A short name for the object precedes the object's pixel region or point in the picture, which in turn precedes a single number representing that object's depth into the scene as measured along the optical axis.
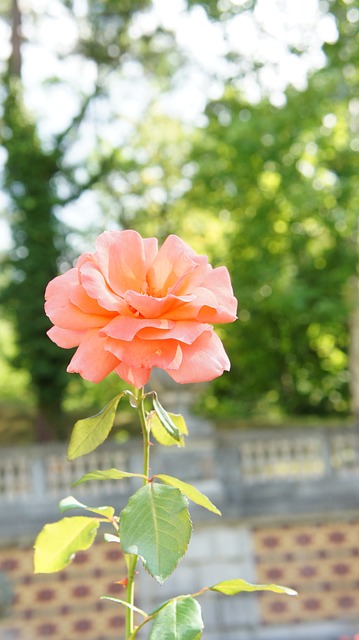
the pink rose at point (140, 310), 1.10
